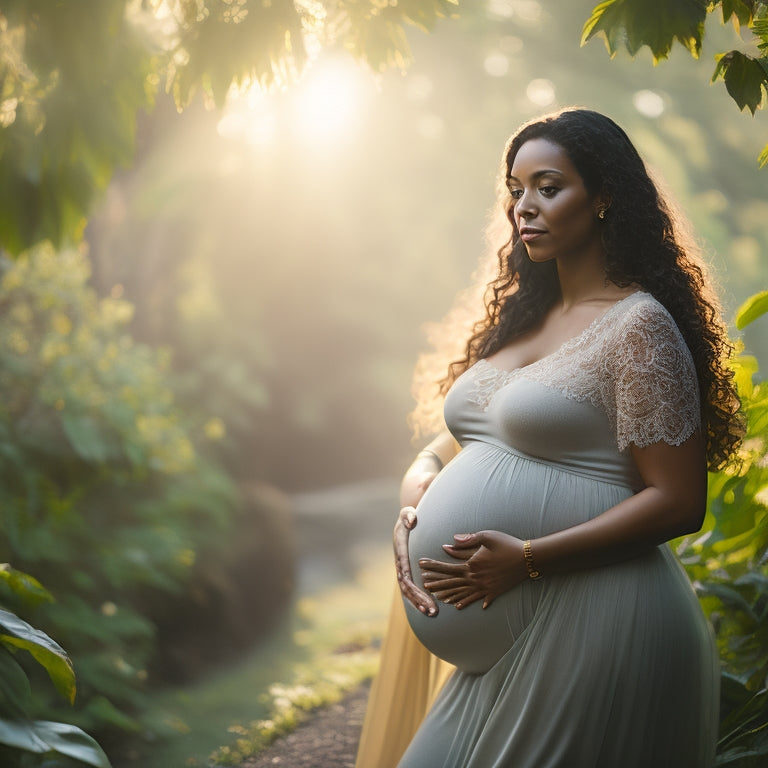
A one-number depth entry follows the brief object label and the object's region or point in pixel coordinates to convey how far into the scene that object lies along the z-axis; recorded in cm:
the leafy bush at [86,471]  397
